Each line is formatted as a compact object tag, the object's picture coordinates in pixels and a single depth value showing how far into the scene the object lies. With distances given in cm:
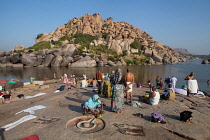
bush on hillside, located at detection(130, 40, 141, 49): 8129
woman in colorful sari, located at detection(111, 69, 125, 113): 704
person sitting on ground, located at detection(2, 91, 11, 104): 1062
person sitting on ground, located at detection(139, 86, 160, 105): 841
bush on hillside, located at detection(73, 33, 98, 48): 7526
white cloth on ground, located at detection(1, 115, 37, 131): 597
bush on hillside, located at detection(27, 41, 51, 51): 6414
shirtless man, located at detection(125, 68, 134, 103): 844
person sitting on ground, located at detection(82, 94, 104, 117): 666
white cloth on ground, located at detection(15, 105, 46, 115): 761
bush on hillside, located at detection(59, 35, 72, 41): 7759
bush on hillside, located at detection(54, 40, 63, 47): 7012
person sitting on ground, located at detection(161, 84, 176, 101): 955
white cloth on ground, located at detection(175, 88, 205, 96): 1211
